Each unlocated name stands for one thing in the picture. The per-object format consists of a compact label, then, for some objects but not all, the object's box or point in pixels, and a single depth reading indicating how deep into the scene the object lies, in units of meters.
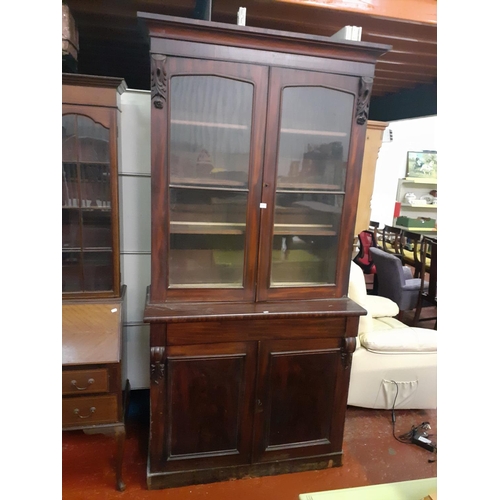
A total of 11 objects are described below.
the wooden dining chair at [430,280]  3.57
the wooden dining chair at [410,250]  3.95
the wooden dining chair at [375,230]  4.94
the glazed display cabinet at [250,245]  1.52
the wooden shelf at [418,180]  5.81
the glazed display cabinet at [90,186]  1.65
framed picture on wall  5.87
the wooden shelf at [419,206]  5.91
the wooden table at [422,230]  5.62
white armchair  2.23
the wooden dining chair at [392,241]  4.55
